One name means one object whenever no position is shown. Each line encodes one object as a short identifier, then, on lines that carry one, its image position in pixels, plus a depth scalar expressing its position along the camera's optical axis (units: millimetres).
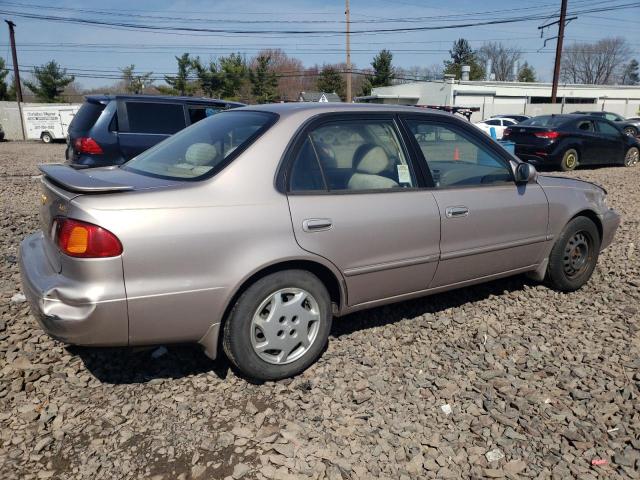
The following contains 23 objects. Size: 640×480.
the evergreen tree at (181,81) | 51406
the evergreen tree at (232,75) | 52219
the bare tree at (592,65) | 84438
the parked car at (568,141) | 13258
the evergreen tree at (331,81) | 60812
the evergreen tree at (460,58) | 79500
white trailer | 30534
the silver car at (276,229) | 2586
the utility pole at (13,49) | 36066
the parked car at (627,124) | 21094
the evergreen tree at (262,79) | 54312
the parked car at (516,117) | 29012
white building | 41531
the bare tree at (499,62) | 84250
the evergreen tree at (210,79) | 52031
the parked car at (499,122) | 26672
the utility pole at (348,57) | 31255
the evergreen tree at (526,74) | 81562
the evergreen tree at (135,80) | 54469
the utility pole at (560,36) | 30391
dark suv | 7957
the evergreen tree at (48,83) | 47750
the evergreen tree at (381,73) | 61531
